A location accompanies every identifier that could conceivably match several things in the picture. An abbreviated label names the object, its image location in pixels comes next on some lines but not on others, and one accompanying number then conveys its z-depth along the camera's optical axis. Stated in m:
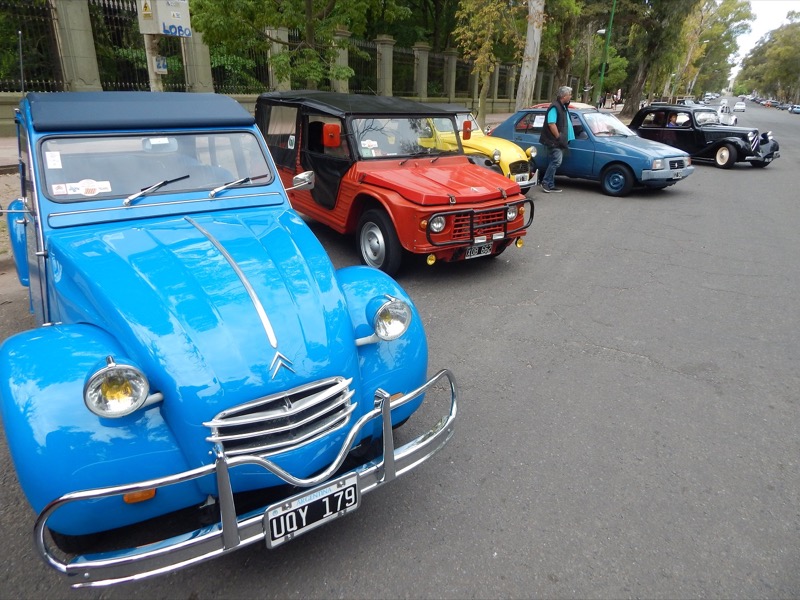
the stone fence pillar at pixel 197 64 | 15.52
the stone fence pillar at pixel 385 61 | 21.33
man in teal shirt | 10.18
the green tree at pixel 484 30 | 15.89
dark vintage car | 14.60
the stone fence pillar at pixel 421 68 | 23.88
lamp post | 24.42
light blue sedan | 10.51
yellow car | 9.54
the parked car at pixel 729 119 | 18.85
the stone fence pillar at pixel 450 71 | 26.06
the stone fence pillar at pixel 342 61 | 17.50
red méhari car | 5.55
